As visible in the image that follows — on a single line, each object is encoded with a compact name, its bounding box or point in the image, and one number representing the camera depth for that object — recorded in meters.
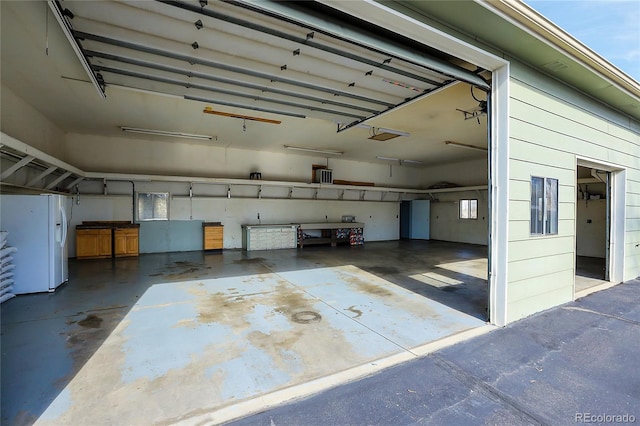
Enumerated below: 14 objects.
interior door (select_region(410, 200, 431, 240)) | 12.66
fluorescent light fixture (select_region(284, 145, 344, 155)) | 8.99
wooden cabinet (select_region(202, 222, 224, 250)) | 8.64
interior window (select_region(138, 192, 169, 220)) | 8.27
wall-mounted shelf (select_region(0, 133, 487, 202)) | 4.17
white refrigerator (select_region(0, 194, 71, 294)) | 4.02
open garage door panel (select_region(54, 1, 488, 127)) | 2.61
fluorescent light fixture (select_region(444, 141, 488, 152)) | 8.26
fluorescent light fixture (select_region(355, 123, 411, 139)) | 6.69
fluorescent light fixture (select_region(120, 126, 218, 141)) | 6.97
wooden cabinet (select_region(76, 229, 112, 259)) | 7.01
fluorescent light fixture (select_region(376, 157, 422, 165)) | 10.82
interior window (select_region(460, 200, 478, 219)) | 11.25
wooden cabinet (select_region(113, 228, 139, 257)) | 7.41
